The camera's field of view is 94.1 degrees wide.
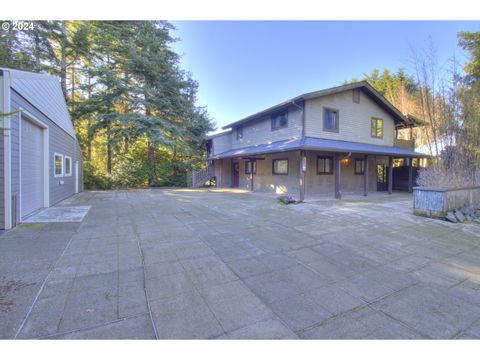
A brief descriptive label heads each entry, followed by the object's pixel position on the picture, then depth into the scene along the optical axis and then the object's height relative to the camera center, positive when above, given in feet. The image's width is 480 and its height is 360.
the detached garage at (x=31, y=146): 15.93 +2.82
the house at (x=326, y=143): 35.96 +6.18
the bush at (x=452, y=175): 23.50 +0.10
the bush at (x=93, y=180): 51.11 -0.98
